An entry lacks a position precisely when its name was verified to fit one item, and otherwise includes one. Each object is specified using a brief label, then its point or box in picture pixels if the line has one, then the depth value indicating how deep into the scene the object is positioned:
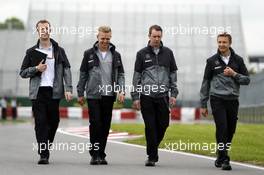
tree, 119.62
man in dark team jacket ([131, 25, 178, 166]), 10.05
